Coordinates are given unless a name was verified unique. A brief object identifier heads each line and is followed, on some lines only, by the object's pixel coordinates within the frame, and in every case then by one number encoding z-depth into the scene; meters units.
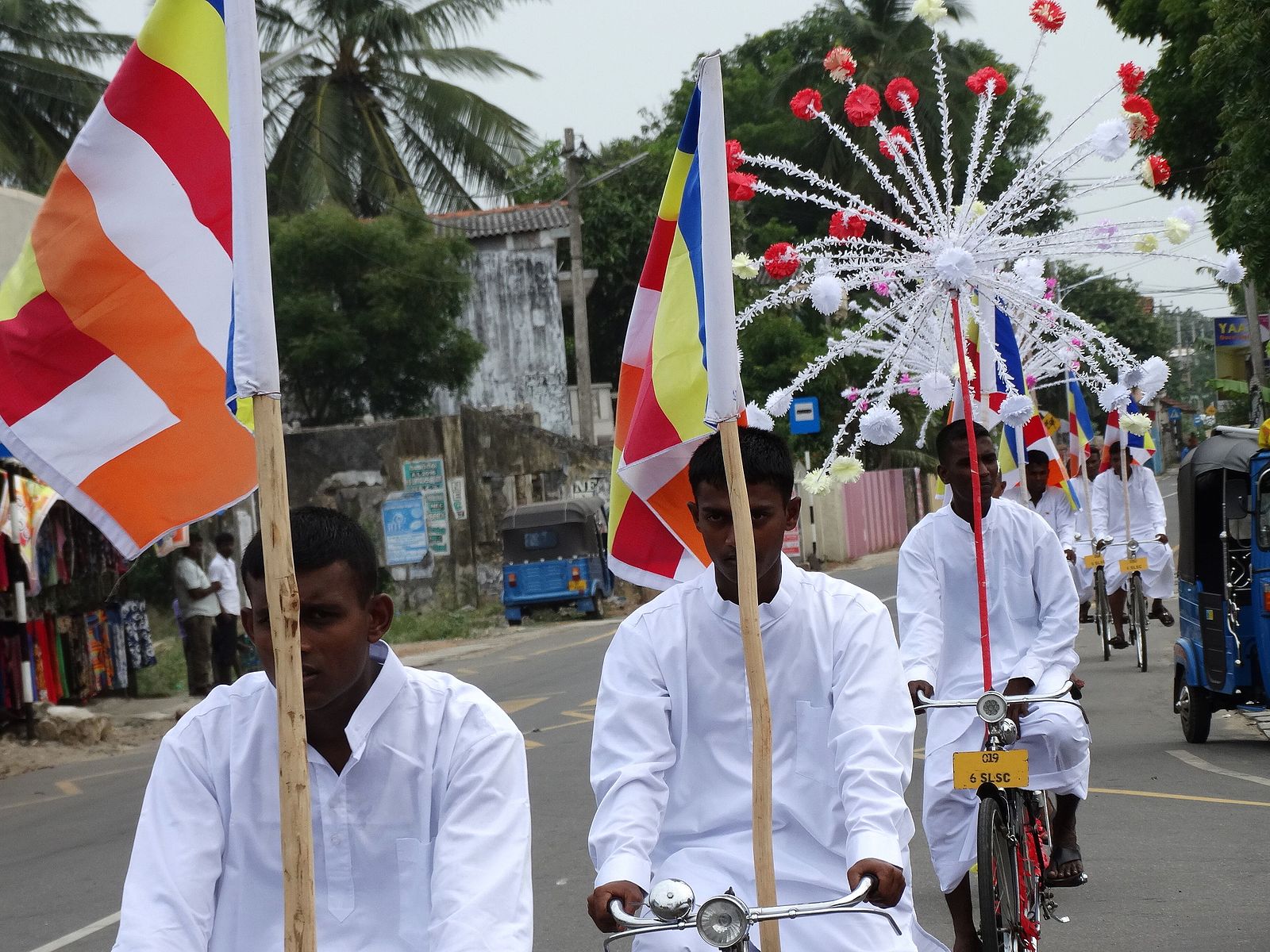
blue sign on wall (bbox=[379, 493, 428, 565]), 30.83
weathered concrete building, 36.81
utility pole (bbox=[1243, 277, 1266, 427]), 25.39
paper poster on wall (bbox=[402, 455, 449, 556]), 30.73
